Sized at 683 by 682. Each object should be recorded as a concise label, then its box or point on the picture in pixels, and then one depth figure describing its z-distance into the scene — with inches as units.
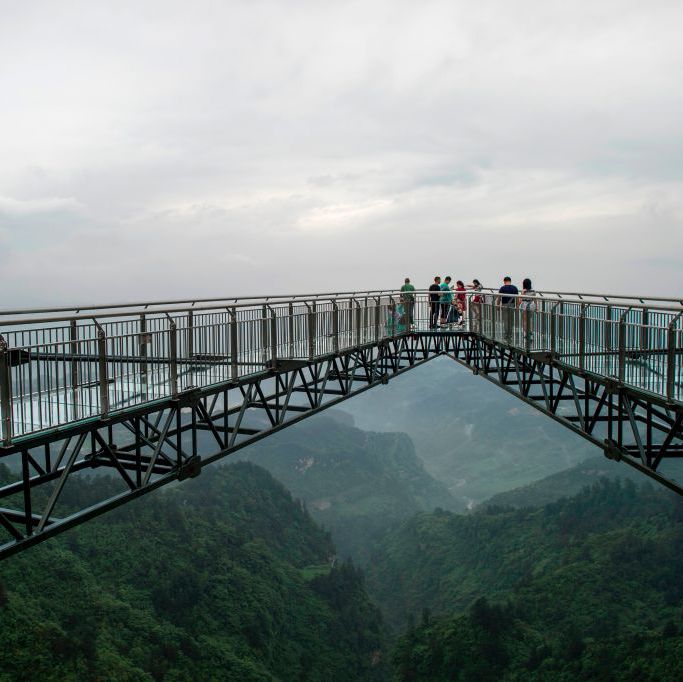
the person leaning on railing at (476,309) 843.4
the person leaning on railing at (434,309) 878.4
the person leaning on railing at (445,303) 880.9
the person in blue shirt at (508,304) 675.4
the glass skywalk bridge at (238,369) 322.3
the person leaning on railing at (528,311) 601.1
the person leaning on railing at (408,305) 862.0
